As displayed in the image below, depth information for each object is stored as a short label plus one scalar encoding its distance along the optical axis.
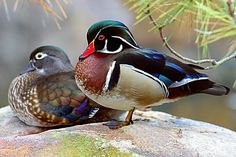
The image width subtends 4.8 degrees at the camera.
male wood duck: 5.38
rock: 5.33
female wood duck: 5.52
